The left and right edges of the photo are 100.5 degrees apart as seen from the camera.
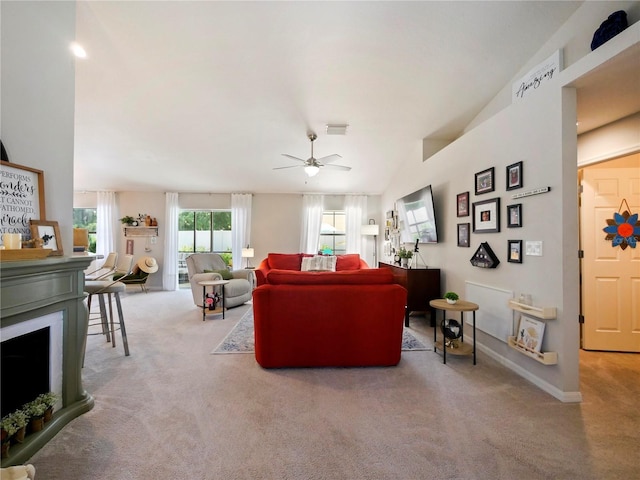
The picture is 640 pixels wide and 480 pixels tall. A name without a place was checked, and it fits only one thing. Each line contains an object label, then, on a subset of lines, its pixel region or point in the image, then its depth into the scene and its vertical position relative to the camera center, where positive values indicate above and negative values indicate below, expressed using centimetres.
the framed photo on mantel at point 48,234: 171 +5
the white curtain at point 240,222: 660 +48
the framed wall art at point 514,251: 242 -8
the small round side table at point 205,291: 399 -77
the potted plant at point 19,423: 141 -97
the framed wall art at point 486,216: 270 +29
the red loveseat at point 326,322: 244 -74
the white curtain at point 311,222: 670 +51
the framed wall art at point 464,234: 319 +10
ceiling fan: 376 +112
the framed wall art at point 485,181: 277 +67
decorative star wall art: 275 +14
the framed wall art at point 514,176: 242 +62
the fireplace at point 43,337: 144 -61
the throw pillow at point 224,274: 488 -59
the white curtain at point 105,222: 642 +47
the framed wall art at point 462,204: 322 +48
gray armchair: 454 -63
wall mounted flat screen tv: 386 +41
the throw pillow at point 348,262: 586 -44
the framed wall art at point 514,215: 243 +26
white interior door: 280 -29
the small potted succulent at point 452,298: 276 -57
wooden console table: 374 -63
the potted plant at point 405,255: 426 -20
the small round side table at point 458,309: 261 -65
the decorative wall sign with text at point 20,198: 157 +27
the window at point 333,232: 702 +27
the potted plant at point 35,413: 152 -99
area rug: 293 -118
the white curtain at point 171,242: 647 -1
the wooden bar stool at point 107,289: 267 -49
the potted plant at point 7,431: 136 -98
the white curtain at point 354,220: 675 +57
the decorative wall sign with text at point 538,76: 236 +160
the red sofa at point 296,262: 576 -44
